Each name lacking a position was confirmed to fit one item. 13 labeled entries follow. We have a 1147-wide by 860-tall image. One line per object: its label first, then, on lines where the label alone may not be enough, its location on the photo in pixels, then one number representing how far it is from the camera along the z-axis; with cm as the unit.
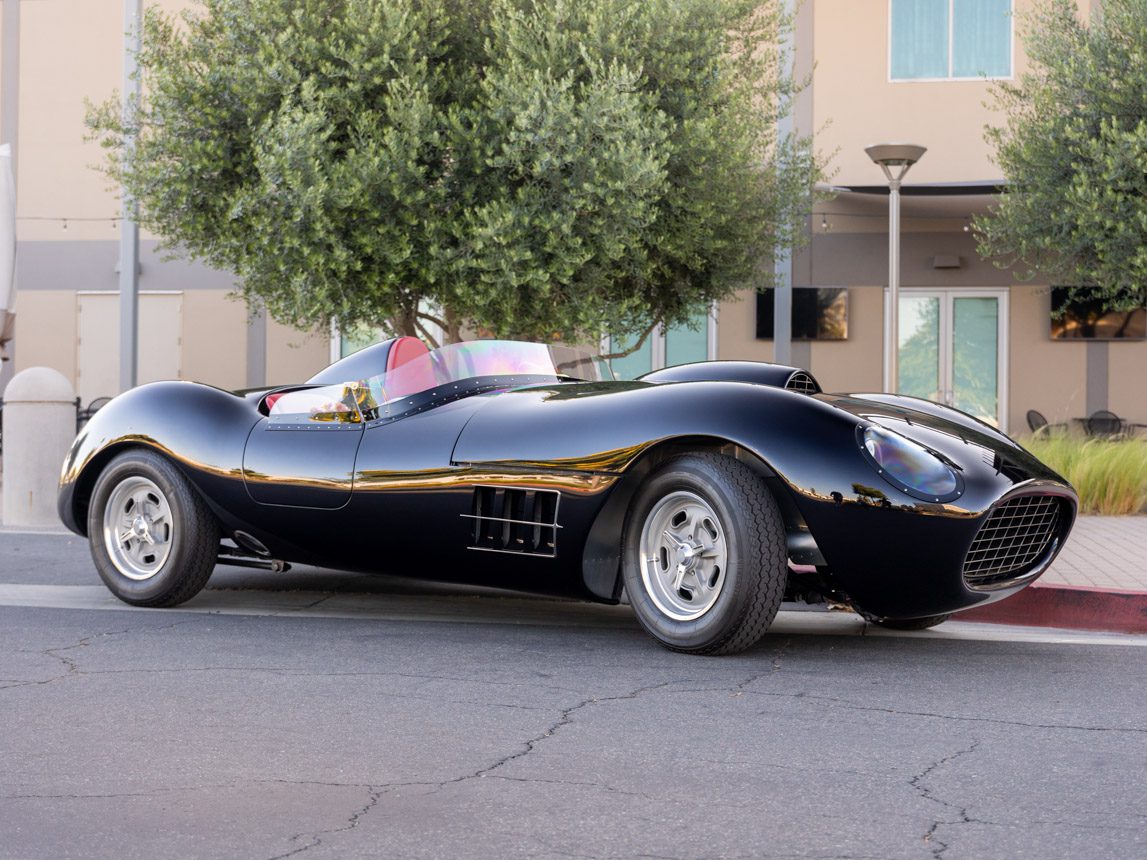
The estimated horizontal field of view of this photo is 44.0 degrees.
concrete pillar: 986
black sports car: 465
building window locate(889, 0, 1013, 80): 1814
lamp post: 1288
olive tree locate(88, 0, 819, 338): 1222
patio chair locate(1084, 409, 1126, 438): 1706
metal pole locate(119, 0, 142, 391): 1638
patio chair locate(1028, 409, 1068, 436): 1734
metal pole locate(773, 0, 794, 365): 1720
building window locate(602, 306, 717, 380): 1895
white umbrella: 1095
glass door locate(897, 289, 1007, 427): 1859
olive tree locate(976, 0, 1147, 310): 1336
